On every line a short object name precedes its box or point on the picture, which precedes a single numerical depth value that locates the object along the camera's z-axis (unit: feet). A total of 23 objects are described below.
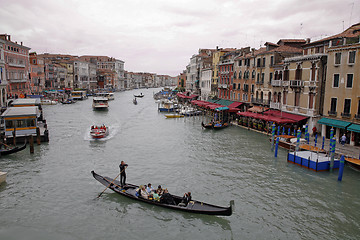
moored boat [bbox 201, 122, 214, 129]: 114.85
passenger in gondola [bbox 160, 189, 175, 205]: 43.96
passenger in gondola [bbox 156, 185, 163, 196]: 45.75
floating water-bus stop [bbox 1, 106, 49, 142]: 78.48
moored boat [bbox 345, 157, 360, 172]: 60.41
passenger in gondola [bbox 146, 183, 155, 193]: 46.53
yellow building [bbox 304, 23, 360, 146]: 71.87
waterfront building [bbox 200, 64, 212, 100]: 191.74
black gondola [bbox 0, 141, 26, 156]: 67.56
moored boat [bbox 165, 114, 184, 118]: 154.14
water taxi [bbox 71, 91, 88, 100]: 264.11
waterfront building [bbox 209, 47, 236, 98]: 172.99
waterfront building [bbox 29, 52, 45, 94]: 225.76
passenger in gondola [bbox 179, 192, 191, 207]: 42.98
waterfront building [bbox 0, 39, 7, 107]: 136.10
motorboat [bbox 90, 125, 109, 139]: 90.93
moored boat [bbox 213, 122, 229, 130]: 115.24
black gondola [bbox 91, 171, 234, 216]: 40.06
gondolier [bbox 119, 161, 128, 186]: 50.08
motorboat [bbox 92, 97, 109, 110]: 185.43
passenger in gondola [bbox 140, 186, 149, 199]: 45.80
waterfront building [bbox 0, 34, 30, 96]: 163.73
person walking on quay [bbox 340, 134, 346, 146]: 71.48
